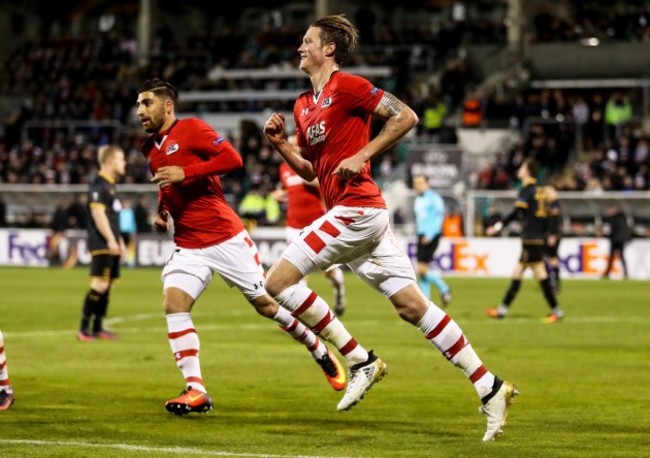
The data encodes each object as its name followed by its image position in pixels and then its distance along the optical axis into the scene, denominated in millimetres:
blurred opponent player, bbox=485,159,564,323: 21172
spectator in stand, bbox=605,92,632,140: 42281
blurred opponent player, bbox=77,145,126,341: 16969
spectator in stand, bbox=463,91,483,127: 43844
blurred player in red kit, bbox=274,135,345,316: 18609
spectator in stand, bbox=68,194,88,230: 40156
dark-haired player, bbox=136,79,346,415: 10312
